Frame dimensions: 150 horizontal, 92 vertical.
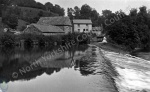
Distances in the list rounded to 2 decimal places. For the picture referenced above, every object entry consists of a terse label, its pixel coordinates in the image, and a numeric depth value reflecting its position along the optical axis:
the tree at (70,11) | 153.43
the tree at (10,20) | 83.27
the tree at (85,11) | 146.25
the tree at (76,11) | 148.88
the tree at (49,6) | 159.70
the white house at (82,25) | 92.44
